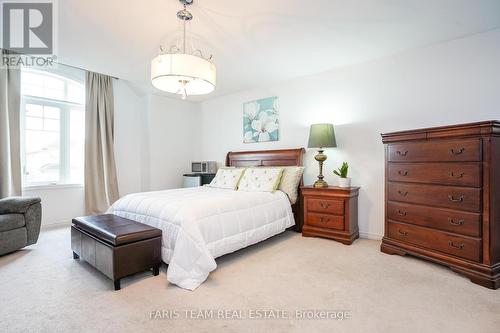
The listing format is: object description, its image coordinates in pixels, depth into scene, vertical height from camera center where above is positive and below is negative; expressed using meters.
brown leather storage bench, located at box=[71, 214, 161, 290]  2.05 -0.71
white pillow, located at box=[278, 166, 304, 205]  3.65 -0.27
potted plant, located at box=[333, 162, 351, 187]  3.45 -0.21
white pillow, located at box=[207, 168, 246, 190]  3.98 -0.24
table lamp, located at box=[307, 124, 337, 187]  3.51 +0.33
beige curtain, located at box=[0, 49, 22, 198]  3.46 +0.48
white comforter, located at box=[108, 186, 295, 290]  2.19 -0.60
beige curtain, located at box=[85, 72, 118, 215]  4.26 +0.32
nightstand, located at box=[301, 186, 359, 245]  3.25 -0.67
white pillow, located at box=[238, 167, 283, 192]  3.63 -0.25
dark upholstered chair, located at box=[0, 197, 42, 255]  2.74 -0.65
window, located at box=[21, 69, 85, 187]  3.86 +0.63
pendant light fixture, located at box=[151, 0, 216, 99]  2.12 +0.79
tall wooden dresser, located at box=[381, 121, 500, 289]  2.16 -0.34
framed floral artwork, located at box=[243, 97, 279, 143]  4.50 +0.79
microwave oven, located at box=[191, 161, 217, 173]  5.26 -0.07
